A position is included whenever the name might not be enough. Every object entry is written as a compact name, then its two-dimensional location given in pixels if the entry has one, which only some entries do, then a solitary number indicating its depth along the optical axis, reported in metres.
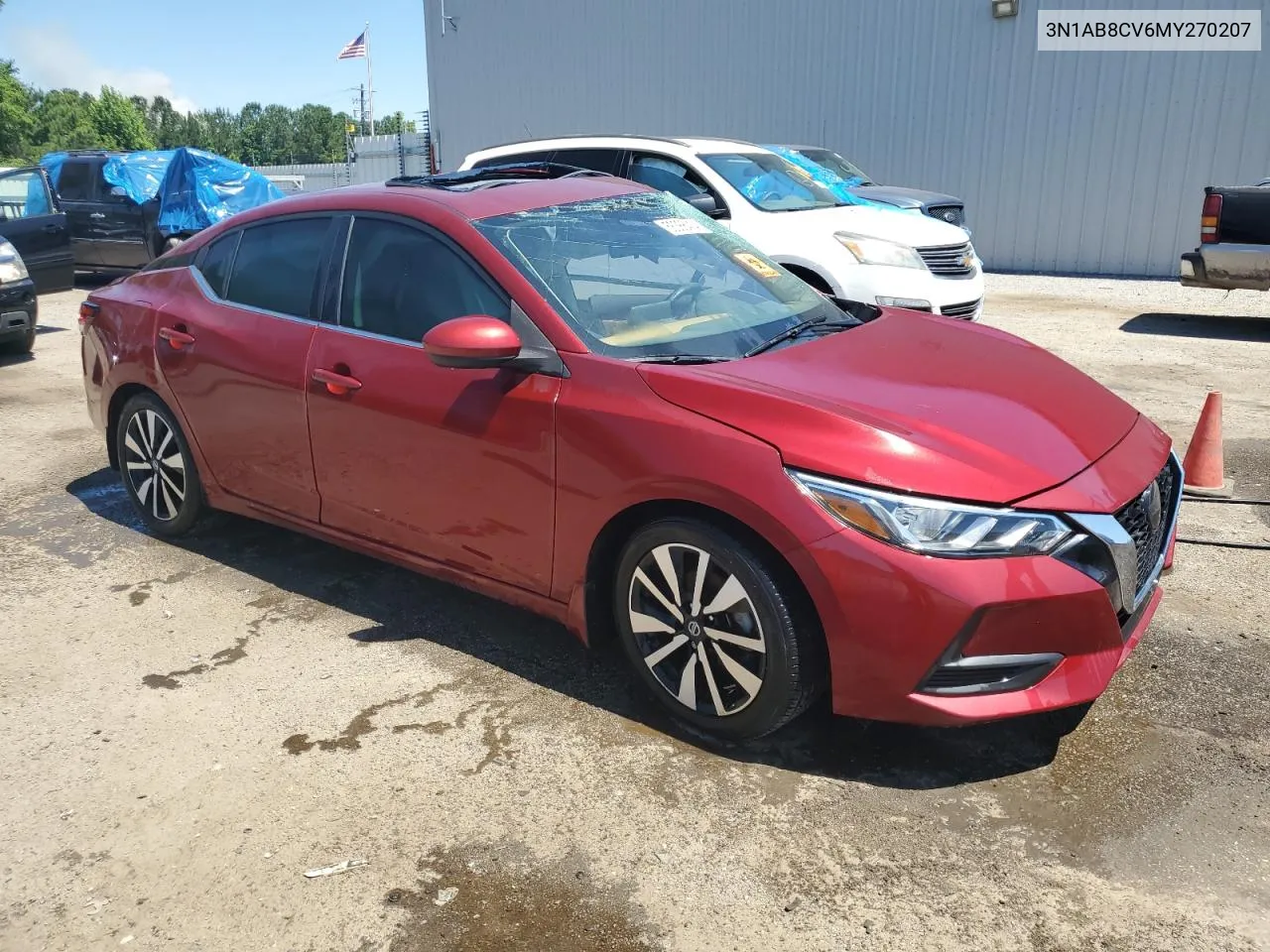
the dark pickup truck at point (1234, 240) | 9.57
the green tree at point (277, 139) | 142.00
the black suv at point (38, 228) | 10.88
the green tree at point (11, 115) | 53.69
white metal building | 14.22
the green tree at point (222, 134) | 131.75
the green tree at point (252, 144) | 137.00
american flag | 41.91
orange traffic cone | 5.29
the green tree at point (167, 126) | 132.88
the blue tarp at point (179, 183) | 14.84
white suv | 7.54
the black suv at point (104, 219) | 14.73
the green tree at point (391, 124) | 114.32
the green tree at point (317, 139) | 139.75
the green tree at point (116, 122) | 87.69
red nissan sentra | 2.72
